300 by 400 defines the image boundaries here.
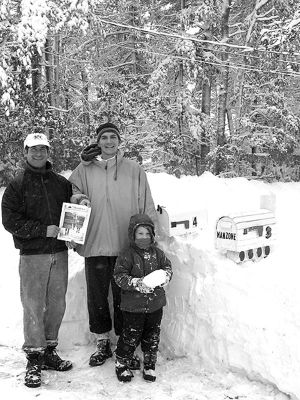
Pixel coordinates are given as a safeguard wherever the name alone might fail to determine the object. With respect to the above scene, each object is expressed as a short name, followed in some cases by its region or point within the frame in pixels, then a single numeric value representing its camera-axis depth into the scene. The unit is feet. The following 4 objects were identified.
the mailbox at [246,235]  13.66
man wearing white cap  12.91
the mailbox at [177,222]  14.87
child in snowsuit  12.72
